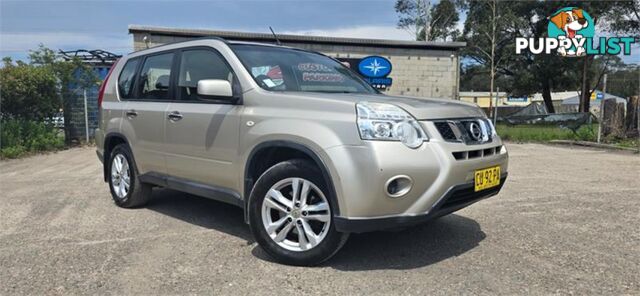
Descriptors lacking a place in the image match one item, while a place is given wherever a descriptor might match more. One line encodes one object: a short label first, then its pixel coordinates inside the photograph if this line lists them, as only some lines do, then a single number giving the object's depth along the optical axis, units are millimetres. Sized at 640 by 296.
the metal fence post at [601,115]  13382
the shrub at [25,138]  11141
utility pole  36722
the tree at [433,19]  37312
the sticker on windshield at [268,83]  3844
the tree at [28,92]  11930
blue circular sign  18031
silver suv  3080
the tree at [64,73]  13375
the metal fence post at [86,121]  13750
